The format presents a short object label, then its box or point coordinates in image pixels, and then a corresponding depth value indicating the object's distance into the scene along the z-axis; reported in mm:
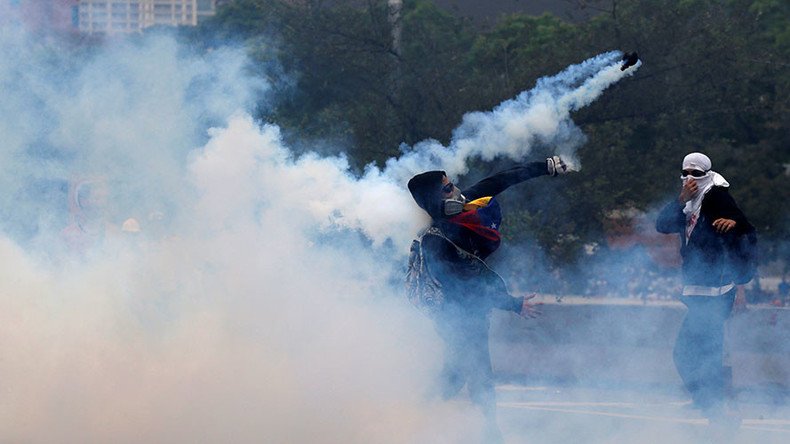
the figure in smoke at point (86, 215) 19922
